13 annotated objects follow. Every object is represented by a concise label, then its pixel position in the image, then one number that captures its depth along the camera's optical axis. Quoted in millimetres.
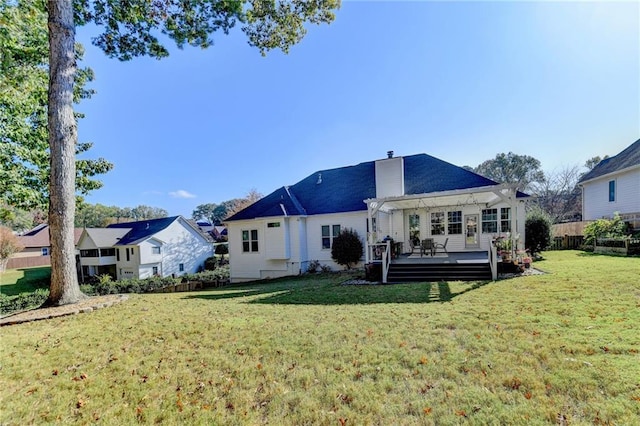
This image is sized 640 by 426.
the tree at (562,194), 34031
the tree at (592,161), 35031
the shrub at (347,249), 15242
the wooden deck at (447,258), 11375
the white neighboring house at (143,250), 28906
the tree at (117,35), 7273
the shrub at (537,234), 15430
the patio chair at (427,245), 12875
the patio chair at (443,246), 14227
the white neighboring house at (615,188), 16780
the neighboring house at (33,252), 37969
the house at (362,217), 14820
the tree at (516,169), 38031
